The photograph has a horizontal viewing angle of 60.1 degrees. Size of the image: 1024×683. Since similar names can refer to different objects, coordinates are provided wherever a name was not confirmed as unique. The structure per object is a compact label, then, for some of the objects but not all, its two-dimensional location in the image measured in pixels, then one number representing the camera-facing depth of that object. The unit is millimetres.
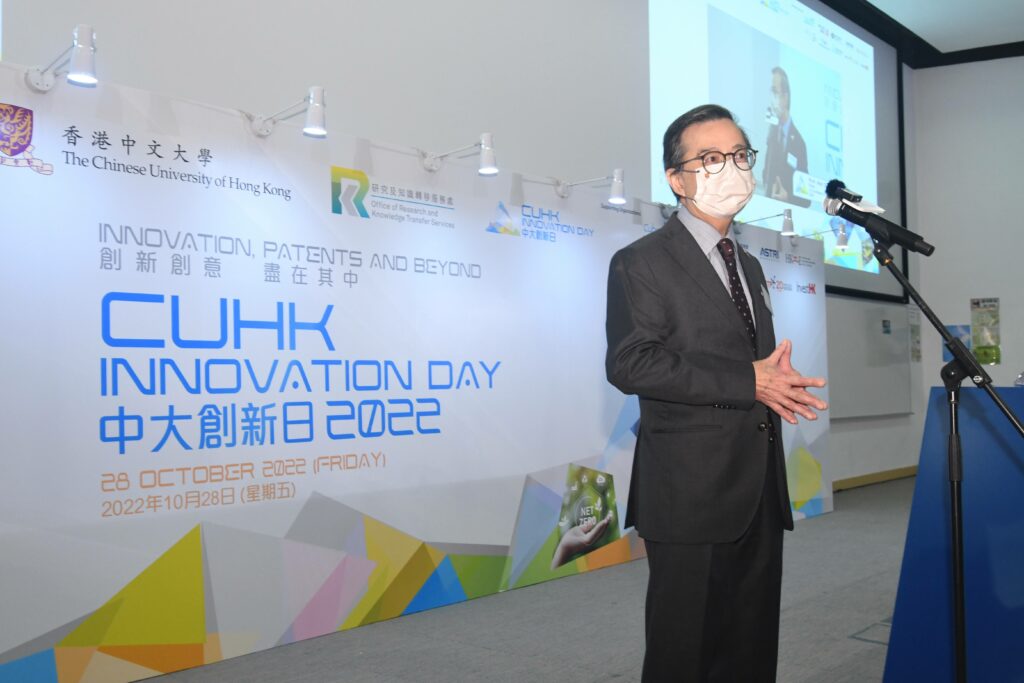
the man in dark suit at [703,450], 1556
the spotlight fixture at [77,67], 2814
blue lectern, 2150
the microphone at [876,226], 1978
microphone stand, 1886
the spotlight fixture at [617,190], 4793
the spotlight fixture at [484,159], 4070
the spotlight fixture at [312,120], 3449
